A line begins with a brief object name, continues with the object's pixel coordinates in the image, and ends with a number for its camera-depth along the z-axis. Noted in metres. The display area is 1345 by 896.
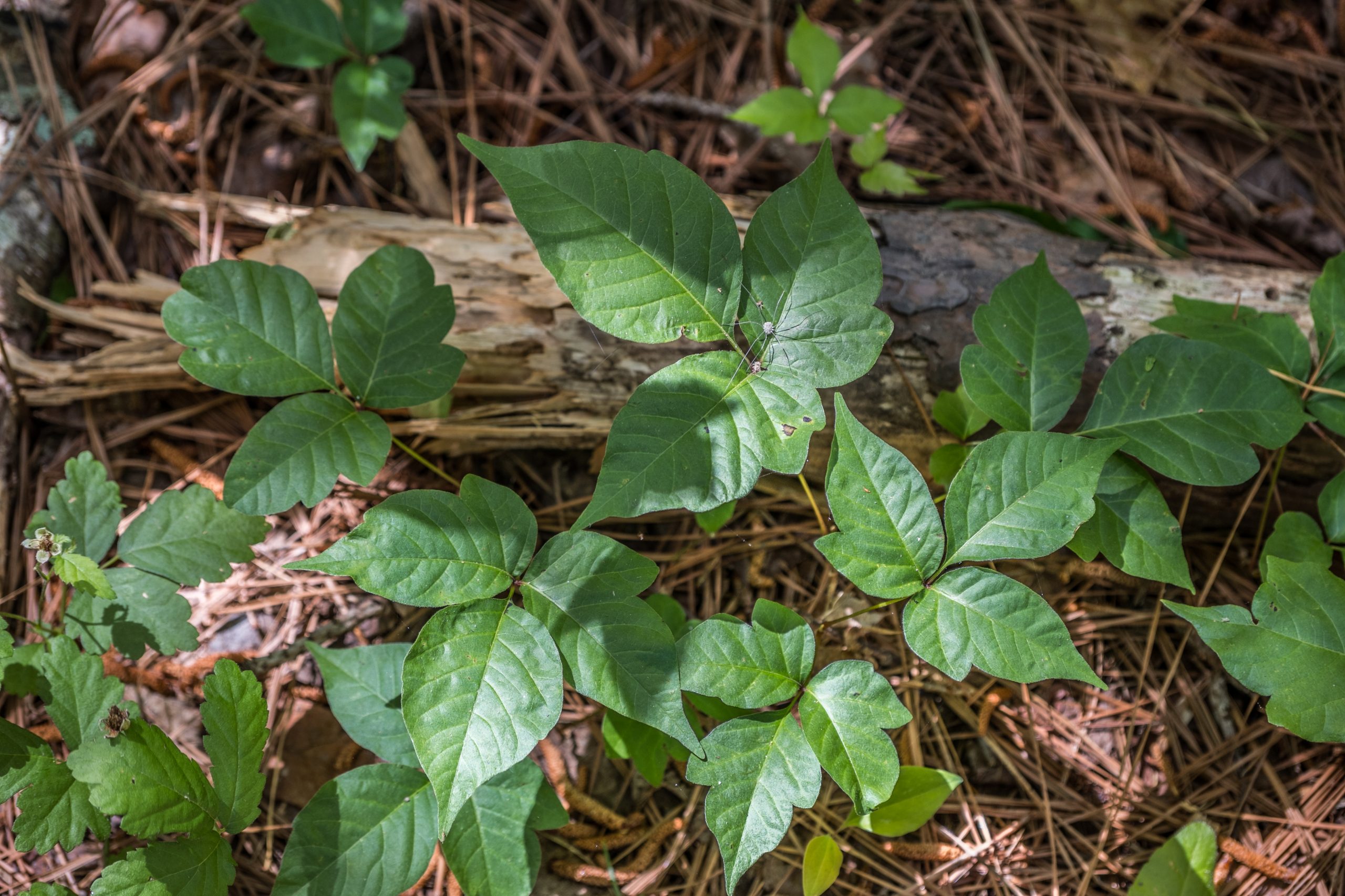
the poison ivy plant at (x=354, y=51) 0.78
